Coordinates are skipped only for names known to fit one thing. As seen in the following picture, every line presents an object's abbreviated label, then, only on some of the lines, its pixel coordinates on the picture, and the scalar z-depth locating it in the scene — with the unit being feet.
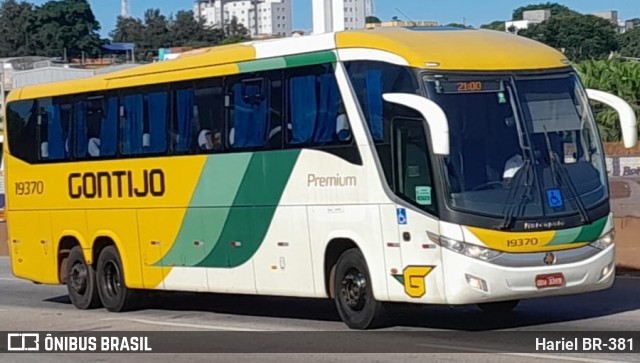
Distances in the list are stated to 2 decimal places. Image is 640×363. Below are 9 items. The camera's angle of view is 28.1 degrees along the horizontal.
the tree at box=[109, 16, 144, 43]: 478.59
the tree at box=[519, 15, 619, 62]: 325.83
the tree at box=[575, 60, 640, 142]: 170.40
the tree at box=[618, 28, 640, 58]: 326.24
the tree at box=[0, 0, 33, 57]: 403.13
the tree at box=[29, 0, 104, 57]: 408.26
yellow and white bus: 43.52
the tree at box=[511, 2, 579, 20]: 508.53
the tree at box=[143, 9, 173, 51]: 454.85
